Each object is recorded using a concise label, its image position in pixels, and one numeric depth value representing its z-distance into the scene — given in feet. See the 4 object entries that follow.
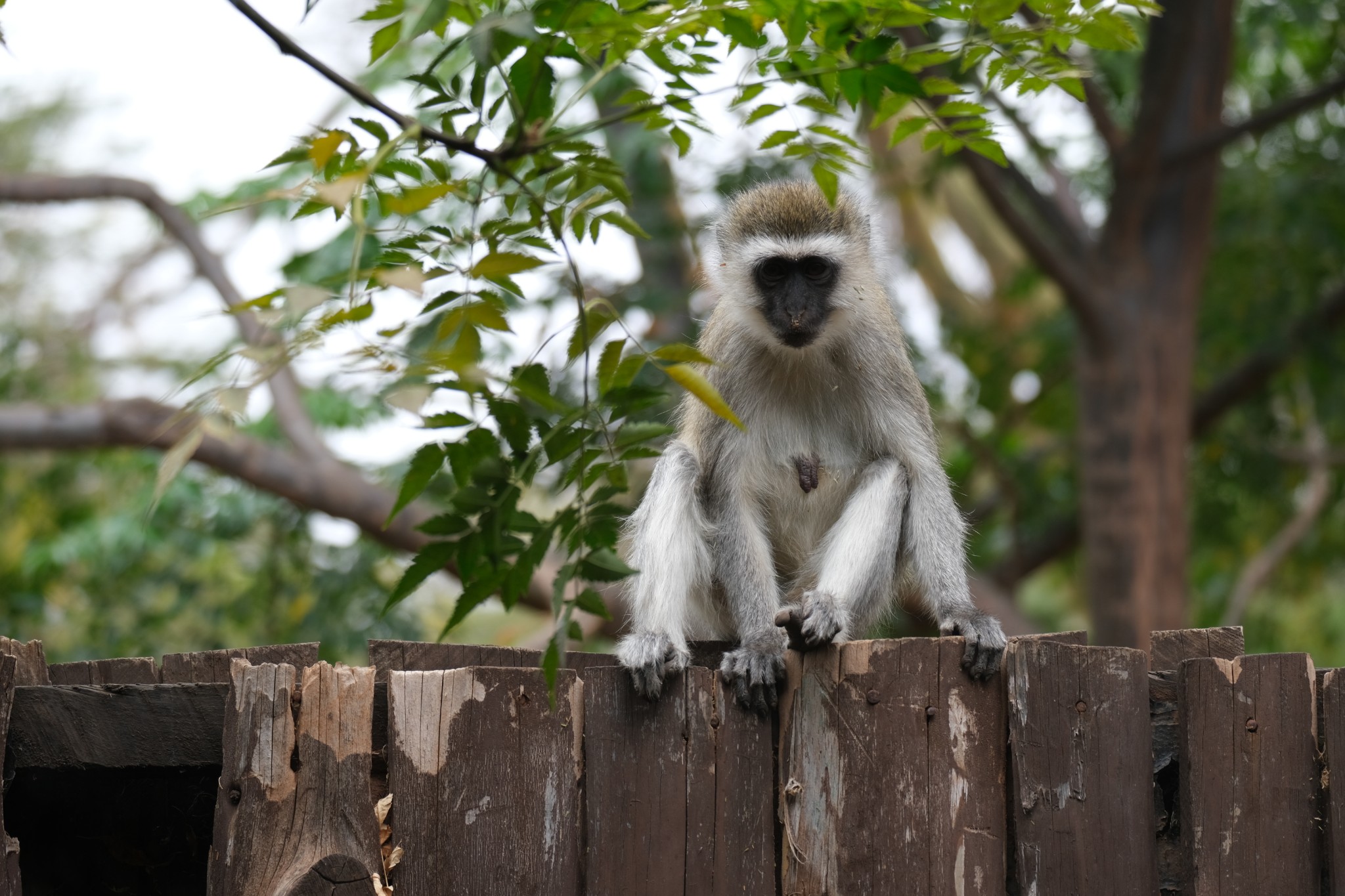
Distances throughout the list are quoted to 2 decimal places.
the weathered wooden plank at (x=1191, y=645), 24.06
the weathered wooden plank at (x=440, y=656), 26.13
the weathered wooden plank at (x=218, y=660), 24.16
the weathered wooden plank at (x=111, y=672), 23.72
